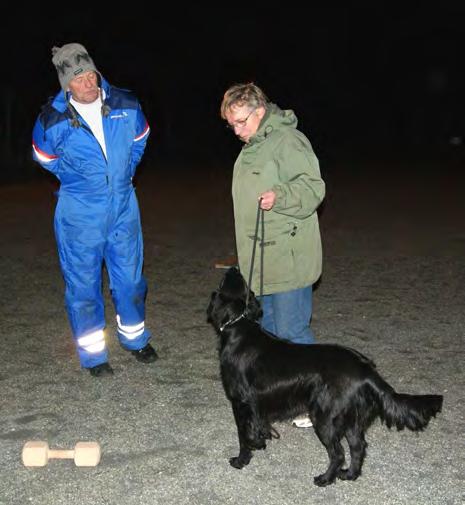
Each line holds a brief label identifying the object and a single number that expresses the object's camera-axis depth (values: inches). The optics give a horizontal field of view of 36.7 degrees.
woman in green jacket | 151.6
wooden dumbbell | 145.3
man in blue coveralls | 182.9
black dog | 132.6
